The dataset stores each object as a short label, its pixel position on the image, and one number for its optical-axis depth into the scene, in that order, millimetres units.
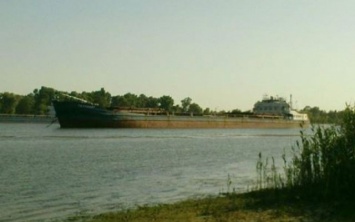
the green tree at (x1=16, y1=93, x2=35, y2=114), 163375
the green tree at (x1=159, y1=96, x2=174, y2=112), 168250
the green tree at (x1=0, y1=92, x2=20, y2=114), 159412
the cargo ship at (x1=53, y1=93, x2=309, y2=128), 78188
